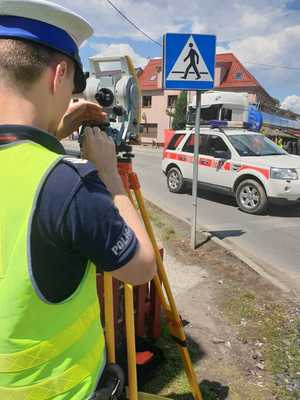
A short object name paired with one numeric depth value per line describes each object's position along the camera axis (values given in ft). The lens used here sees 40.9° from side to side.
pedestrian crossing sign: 16.40
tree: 116.37
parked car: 25.77
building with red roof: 126.72
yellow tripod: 5.67
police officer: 3.08
